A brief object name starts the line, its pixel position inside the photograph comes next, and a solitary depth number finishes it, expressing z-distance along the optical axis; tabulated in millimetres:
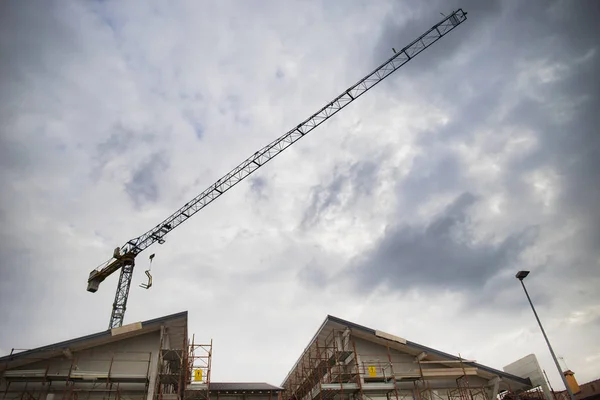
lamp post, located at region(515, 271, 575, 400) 18312
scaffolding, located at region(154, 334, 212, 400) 22864
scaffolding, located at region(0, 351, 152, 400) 20172
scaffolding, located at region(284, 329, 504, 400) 23172
